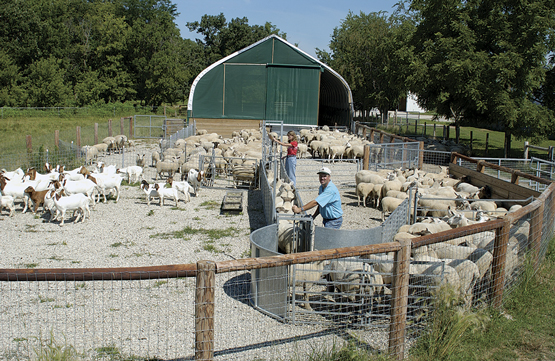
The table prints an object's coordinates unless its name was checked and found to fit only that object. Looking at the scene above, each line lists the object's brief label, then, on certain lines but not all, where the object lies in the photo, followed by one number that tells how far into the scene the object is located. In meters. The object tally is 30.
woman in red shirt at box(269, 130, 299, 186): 14.12
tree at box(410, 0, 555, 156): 24.34
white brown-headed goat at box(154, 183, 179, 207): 14.27
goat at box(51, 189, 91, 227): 11.93
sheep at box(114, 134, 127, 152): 24.69
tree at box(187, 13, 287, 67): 72.44
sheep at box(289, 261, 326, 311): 6.80
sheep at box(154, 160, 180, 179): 17.80
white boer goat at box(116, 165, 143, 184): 17.05
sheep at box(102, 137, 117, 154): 24.00
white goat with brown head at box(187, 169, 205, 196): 15.94
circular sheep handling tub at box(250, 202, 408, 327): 6.34
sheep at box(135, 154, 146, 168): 19.40
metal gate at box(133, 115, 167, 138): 31.68
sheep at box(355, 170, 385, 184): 15.60
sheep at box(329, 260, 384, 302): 6.46
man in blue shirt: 8.11
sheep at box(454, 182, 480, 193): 14.69
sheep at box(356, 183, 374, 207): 14.95
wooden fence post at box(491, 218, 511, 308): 6.20
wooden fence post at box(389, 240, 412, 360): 5.14
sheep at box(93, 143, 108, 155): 22.78
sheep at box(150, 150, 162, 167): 20.39
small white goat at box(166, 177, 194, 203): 14.63
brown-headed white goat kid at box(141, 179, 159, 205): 14.35
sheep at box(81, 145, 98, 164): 20.58
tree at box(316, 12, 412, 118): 46.31
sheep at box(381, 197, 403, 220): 12.98
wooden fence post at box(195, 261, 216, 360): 4.31
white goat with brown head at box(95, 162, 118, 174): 15.74
